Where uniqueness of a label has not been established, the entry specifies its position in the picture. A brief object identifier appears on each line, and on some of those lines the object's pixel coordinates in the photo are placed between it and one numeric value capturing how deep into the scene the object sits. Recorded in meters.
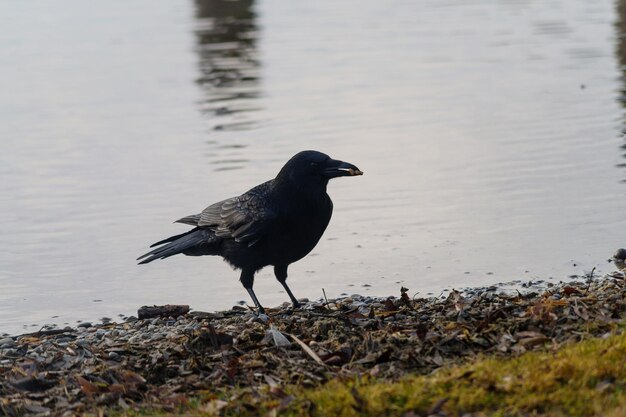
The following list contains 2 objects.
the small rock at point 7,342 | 16.83
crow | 17.45
